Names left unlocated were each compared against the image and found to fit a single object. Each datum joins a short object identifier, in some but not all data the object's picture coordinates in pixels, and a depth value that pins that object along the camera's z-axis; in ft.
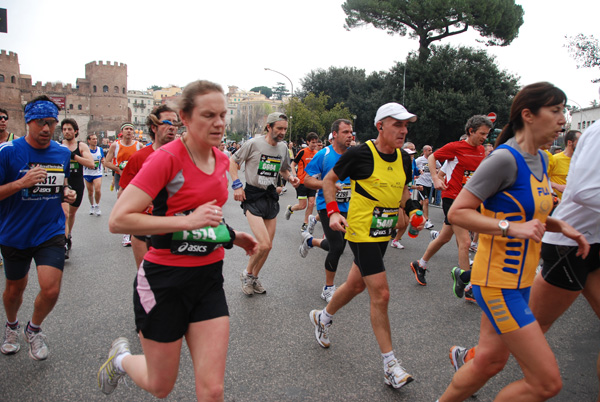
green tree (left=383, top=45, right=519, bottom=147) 105.50
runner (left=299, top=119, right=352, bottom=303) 16.71
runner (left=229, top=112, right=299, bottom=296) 17.63
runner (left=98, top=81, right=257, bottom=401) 7.23
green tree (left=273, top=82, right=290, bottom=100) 517.14
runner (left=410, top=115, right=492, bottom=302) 19.16
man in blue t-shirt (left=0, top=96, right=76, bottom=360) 11.55
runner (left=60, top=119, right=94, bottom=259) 23.11
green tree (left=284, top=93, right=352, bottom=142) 137.90
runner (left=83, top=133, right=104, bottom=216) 35.04
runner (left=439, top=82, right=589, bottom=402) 7.29
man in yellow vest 11.00
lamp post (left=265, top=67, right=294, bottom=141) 131.09
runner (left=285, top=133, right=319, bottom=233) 33.19
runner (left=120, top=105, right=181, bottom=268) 14.15
